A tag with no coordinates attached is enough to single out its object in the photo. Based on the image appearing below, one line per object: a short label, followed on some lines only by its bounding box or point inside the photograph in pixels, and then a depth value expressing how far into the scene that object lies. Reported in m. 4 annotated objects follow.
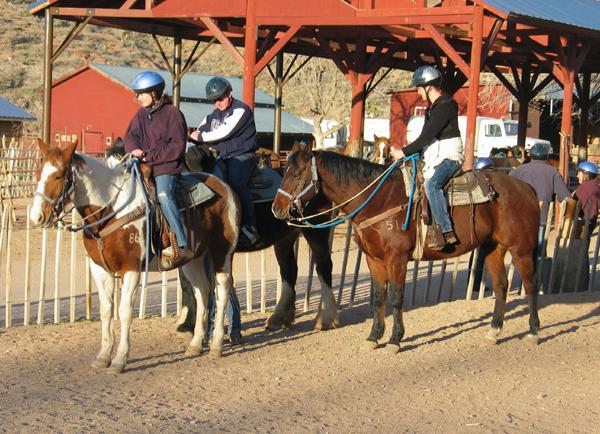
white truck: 42.53
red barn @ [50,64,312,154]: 38.66
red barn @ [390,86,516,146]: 45.09
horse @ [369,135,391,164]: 21.23
